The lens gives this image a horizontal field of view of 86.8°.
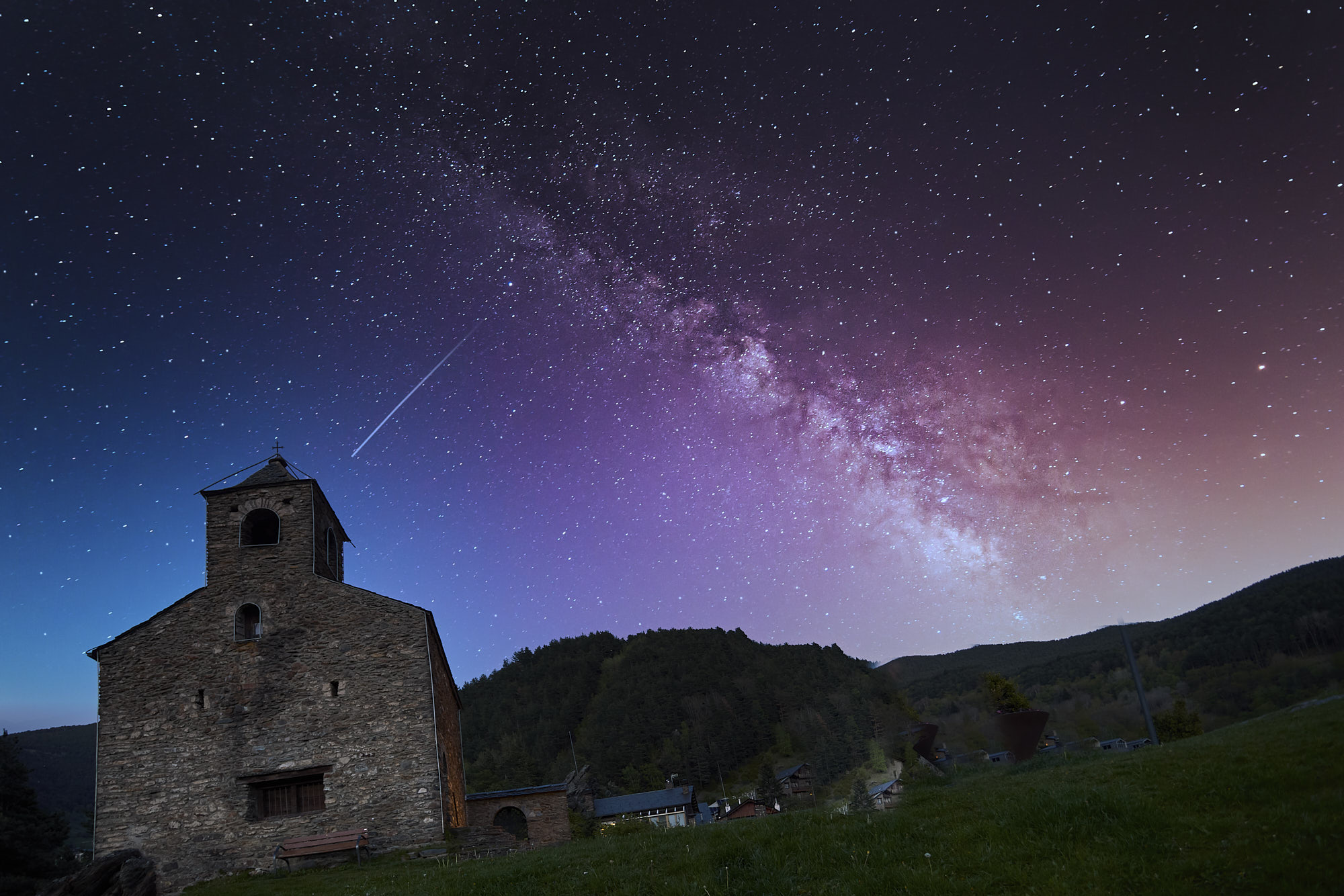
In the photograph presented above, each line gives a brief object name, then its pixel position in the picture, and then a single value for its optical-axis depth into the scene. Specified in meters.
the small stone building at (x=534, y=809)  25.30
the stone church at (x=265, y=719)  21.03
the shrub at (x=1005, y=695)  25.86
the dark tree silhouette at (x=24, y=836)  31.36
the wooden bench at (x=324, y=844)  19.95
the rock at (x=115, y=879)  13.66
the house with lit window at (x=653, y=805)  61.62
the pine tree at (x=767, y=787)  56.81
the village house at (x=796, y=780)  61.59
